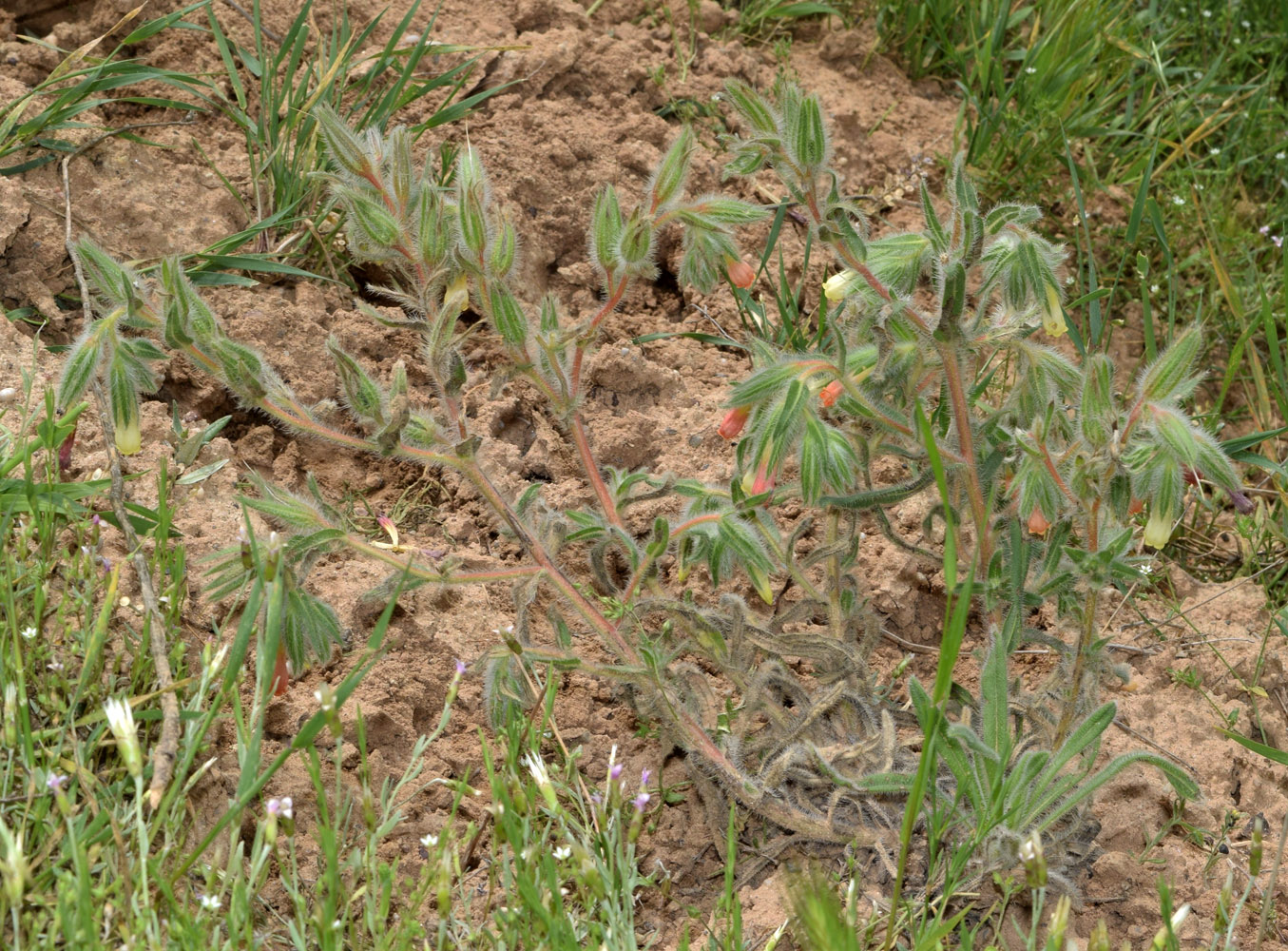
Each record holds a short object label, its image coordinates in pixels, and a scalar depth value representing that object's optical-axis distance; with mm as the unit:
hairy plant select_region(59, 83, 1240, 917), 934
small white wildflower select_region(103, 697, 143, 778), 879
